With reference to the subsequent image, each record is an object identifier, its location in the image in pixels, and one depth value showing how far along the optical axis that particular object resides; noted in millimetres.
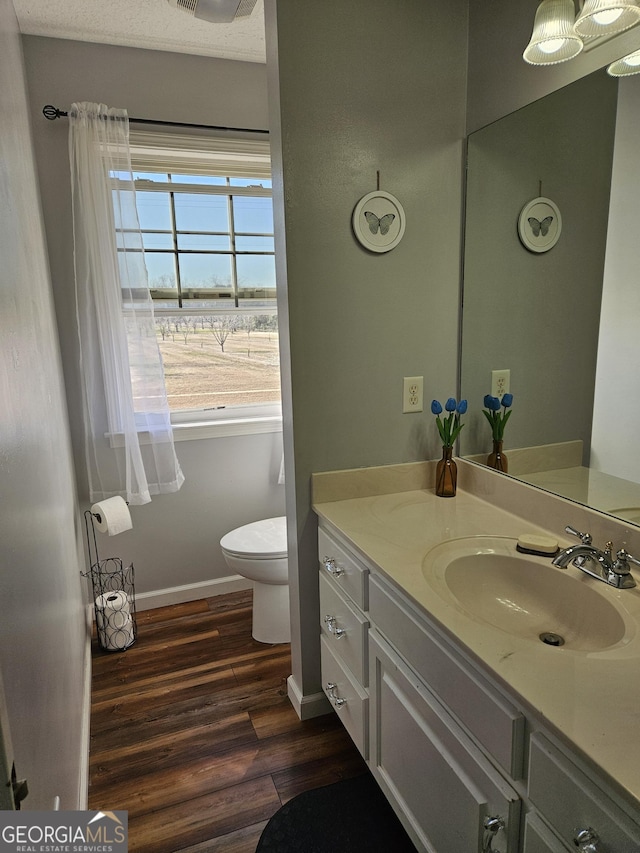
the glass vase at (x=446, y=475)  1866
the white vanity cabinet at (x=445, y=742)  832
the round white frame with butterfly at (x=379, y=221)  1747
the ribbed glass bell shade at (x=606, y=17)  1215
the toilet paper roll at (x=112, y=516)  2418
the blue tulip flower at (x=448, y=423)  1856
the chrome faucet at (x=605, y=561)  1209
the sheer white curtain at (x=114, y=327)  2371
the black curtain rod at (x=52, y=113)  2314
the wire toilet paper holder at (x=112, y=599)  2473
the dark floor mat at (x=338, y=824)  1530
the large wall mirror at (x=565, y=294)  1338
